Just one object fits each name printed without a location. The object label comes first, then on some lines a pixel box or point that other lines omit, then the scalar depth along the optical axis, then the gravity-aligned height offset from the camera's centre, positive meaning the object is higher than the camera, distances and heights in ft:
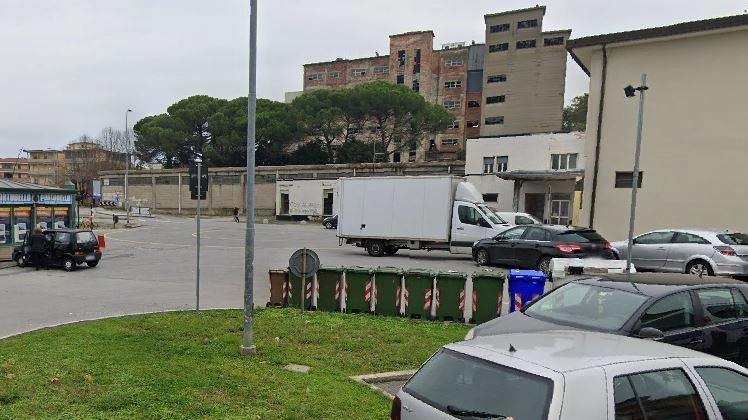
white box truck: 63.77 -3.72
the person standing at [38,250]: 58.70 -9.66
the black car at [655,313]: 18.49 -4.60
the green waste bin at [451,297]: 32.99 -7.35
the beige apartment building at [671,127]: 61.98 +9.62
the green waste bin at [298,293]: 35.27 -8.04
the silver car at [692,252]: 43.11 -4.86
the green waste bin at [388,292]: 34.12 -7.39
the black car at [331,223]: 147.51 -12.11
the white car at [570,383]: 9.02 -3.77
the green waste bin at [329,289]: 34.88 -7.55
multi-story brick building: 221.87 +58.98
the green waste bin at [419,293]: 33.47 -7.28
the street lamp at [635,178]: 37.81 +1.44
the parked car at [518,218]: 90.51 -4.96
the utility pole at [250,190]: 24.02 -0.55
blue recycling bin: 31.24 -6.06
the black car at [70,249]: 57.36 -9.21
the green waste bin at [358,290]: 34.53 -7.49
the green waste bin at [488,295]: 32.19 -6.91
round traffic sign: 32.50 -5.39
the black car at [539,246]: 50.49 -5.73
